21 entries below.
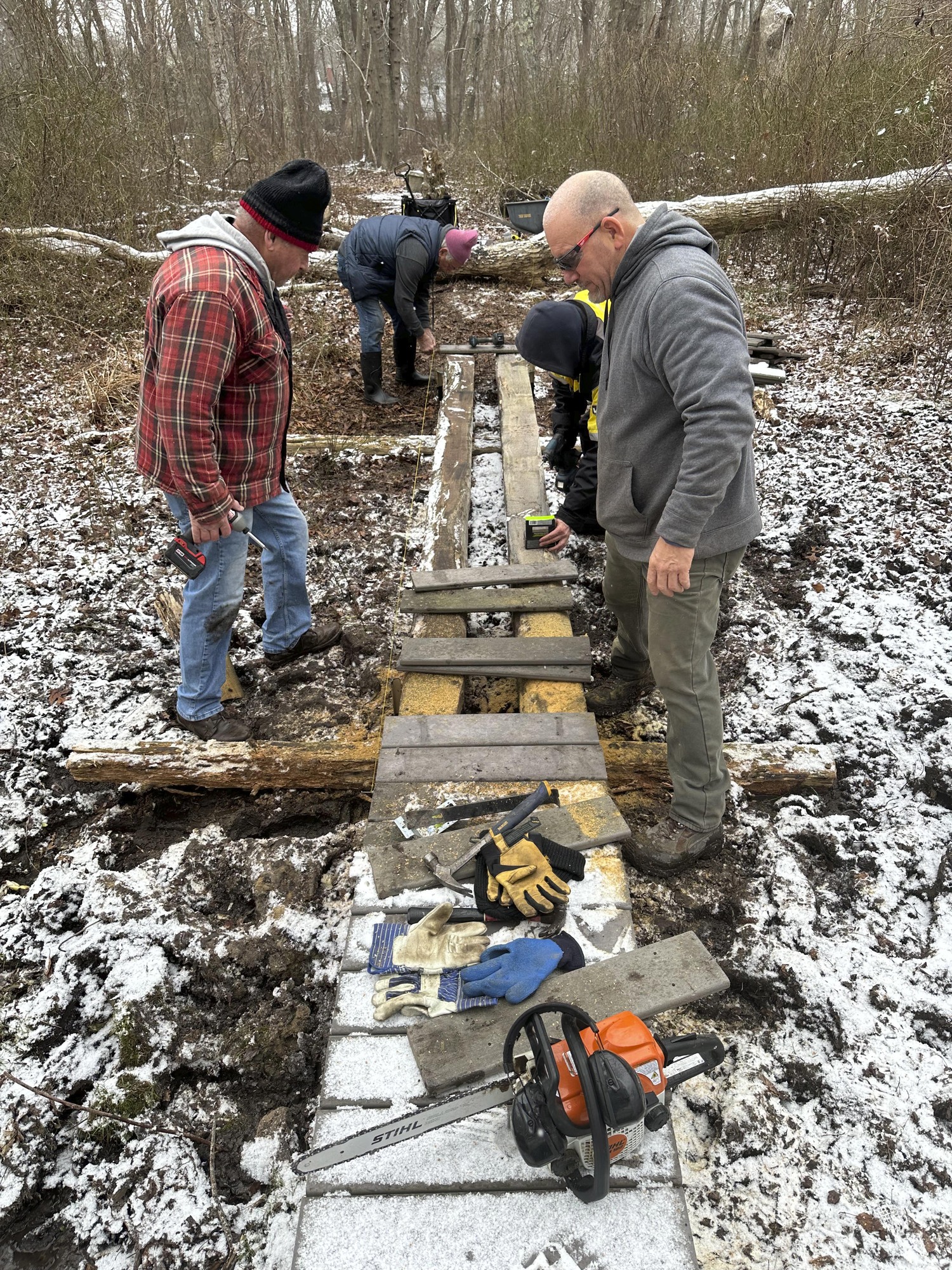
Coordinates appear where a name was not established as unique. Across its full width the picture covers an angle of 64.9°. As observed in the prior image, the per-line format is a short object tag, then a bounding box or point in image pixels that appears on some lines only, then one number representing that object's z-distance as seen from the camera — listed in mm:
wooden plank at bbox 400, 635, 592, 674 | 3186
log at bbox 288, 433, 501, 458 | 5297
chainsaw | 1368
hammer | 2203
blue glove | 1889
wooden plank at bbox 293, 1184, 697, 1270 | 1461
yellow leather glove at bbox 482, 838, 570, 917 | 2064
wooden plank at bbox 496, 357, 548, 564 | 4141
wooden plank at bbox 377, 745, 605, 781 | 2631
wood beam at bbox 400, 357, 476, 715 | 3109
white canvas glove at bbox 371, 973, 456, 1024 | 1869
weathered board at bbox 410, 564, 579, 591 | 3668
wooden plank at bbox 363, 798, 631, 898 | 2229
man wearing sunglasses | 1980
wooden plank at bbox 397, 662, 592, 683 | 3131
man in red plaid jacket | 2377
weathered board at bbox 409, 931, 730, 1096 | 1741
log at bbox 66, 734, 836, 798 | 2902
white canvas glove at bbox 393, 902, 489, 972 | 1987
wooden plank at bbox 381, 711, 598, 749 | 2770
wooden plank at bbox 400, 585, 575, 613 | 3562
